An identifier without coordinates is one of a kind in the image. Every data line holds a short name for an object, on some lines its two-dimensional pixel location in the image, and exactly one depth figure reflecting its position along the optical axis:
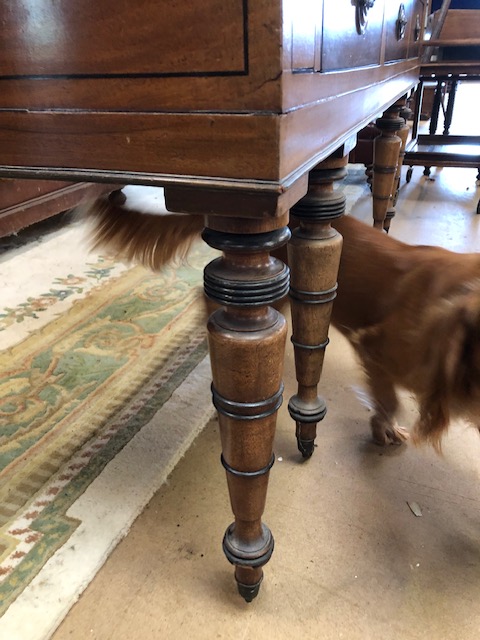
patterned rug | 0.76
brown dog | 0.64
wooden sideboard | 0.36
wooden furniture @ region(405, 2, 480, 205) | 1.77
